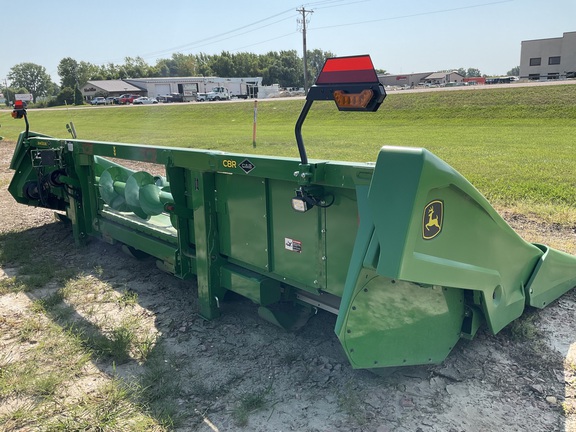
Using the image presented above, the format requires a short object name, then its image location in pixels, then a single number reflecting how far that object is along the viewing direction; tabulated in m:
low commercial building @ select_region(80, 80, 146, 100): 81.31
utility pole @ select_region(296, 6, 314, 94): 43.29
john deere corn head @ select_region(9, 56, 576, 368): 2.25
